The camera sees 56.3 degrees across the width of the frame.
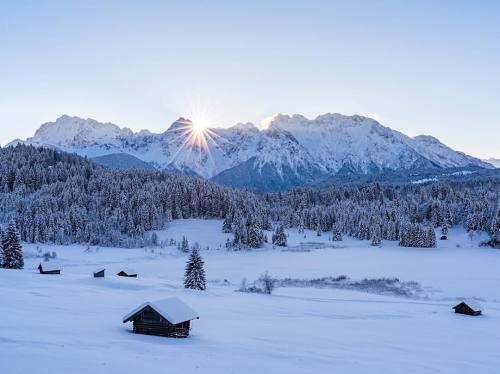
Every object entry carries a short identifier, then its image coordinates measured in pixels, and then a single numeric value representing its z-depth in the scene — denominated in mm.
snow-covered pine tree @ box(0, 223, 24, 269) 74375
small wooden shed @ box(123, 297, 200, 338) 31391
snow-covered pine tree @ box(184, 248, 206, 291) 62750
